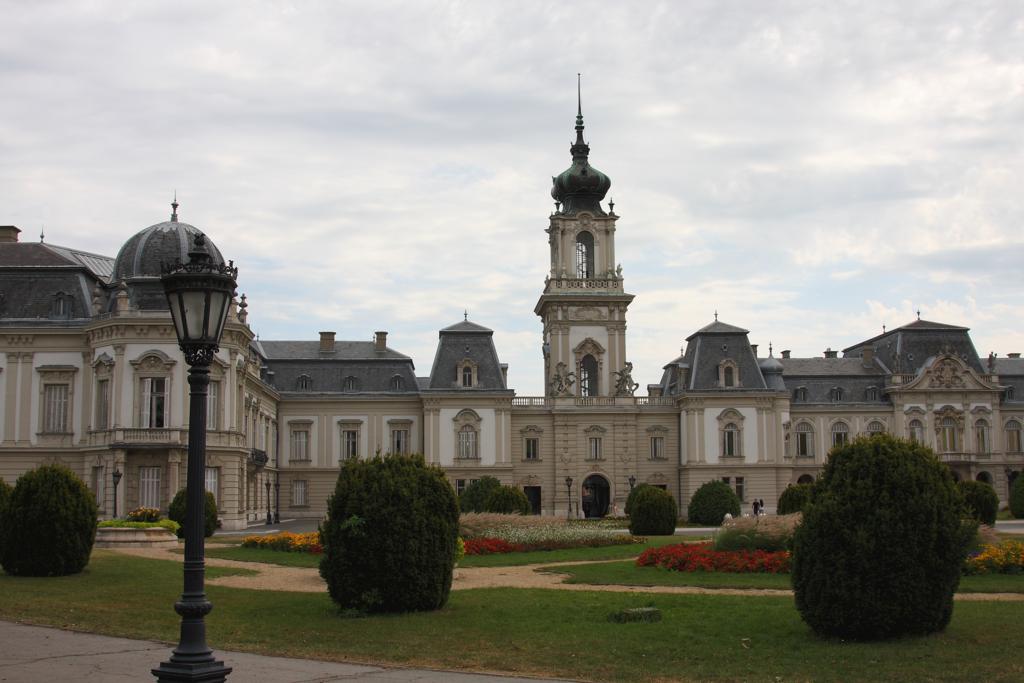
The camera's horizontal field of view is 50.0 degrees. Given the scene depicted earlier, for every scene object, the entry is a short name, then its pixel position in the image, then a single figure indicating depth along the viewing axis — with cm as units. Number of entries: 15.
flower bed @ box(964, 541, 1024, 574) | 2438
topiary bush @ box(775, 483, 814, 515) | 4000
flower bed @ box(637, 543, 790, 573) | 2523
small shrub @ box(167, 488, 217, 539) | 4147
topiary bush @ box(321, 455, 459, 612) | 1867
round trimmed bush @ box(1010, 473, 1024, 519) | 5659
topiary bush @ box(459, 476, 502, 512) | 4734
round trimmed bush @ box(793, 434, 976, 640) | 1491
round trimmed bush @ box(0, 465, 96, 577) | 2441
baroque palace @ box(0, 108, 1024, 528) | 6625
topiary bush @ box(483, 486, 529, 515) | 4306
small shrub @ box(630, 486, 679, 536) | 4203
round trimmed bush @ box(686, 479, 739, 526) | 5248
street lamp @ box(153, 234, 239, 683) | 1026
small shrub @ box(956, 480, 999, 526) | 3919
